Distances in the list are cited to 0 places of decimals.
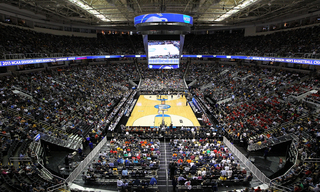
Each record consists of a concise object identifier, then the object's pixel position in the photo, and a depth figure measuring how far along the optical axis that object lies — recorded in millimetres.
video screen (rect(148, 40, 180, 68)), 35250
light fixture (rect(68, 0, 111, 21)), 21680
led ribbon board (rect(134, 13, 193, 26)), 24328
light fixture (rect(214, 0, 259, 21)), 21727
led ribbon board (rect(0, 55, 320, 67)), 19453
